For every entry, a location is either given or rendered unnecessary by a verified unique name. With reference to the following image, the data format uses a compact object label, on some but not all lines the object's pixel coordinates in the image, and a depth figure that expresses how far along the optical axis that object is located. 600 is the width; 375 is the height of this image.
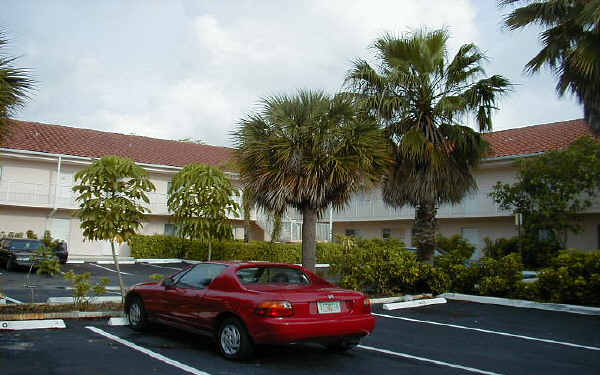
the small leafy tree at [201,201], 12.75
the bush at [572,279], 11.55
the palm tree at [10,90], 8.89
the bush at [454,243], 24.58
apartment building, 25.64
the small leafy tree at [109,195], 10.63
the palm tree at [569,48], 12.66
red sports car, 6.38
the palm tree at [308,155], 12.58
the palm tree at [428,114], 14.23
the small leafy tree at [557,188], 20.30
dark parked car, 19.95
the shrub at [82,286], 10.09
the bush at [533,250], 21.44
